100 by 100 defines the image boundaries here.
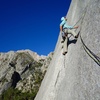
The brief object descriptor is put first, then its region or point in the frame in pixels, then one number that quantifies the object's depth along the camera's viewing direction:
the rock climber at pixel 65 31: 7.00
